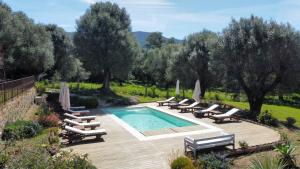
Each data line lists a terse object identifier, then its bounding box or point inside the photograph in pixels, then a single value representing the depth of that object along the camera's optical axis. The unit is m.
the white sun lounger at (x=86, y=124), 16.58
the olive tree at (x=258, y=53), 22.48
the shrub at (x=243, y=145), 12.73
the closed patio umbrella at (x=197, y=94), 25.80
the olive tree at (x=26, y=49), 27.89
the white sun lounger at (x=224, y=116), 19.67
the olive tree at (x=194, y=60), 32.41
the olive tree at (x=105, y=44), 33.75
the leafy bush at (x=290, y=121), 20.33
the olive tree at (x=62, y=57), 43.12
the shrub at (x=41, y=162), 7.99
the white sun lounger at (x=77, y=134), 14.45
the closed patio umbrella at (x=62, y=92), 21.45
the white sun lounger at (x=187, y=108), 24.23
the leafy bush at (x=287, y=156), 10.64
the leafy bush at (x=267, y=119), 19.30
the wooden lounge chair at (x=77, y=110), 20.98
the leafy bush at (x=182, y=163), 9.99
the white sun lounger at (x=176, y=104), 26.25
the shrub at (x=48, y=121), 16.55
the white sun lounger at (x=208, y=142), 12.39
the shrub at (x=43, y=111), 18.55
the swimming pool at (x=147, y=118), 20.97
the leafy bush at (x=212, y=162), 10.41
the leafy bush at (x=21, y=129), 13.10
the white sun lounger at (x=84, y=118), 18.88
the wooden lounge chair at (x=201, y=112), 21.72
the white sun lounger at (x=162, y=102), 28.06
